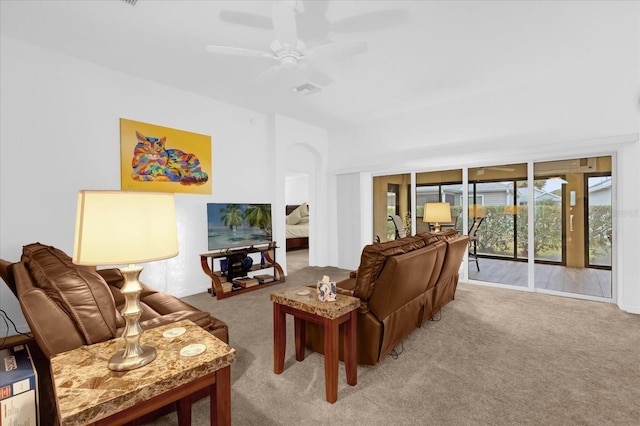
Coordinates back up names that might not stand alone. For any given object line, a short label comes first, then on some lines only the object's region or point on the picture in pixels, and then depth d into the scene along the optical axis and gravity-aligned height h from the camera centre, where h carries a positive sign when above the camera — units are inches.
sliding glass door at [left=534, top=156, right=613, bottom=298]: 155.9 -10.6
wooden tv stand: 162.9 -34.0
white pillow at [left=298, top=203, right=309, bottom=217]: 373.4 +1.2
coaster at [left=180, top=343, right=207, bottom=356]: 47.3 -22.5
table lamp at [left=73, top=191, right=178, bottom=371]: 40.0 -3.4
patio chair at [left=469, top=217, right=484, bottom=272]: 193.8 -21.3
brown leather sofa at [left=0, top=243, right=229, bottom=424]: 51.6 -17.0
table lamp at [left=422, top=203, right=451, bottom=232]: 165.0 -1.8
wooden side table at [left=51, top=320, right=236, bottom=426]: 36.1 -22.9
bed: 344.2 -19.3
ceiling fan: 86.4 +56.0
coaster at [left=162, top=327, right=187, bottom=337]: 55.4 -22.9
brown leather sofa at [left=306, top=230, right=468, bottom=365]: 82.5 -25.3
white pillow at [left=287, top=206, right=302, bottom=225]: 371.2 -8.1
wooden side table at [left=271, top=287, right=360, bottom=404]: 72.6 -30.3
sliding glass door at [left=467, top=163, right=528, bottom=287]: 179.9 -9.0
